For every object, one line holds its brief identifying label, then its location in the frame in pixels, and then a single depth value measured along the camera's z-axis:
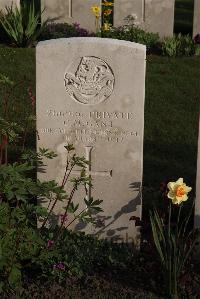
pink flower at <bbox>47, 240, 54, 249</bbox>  5.17
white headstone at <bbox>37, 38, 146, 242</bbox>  5.18
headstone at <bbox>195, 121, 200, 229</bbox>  5.24
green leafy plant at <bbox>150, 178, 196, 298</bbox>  4.86
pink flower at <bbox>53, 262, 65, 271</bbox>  5.08
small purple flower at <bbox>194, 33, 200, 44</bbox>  12.06
